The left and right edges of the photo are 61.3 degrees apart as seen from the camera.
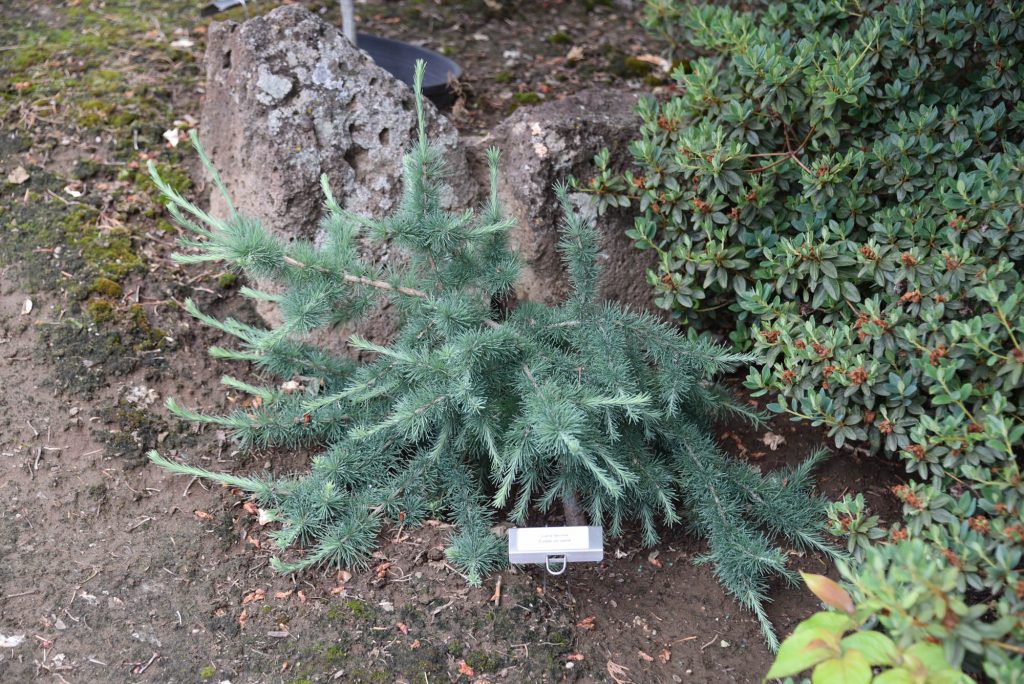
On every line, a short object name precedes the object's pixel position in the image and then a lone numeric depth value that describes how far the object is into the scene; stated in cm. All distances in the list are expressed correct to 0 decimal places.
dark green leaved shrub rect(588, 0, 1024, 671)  225
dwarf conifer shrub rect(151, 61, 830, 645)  242
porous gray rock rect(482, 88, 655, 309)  316
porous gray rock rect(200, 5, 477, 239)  314
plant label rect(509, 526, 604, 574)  238
